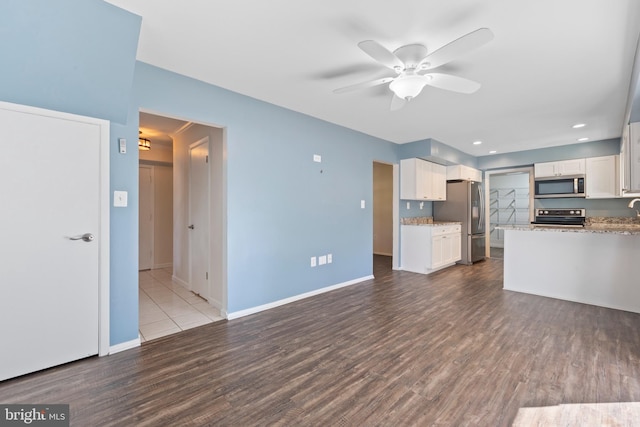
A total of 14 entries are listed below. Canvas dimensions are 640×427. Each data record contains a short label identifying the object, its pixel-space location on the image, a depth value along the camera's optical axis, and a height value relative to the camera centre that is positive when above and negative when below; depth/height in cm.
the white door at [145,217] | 546 -6
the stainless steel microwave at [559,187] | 532 +55
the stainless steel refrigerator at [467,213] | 593 +2
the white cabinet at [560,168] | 538 +93
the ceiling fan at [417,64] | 179 +112
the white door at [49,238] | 191 -18
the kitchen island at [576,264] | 336 -68
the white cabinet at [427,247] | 509 -64
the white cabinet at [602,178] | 503 +68
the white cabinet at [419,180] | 520 +67
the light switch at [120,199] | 234 +13
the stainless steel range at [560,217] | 545 -7
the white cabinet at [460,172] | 602 +92
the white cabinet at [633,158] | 286 +59
